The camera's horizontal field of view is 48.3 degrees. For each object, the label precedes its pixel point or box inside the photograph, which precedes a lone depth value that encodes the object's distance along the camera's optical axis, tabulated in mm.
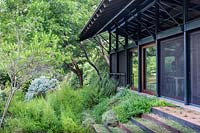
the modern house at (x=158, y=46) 4572
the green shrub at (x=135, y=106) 5089
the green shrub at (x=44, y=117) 5375
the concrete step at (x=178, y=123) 3560
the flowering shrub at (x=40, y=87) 9802
